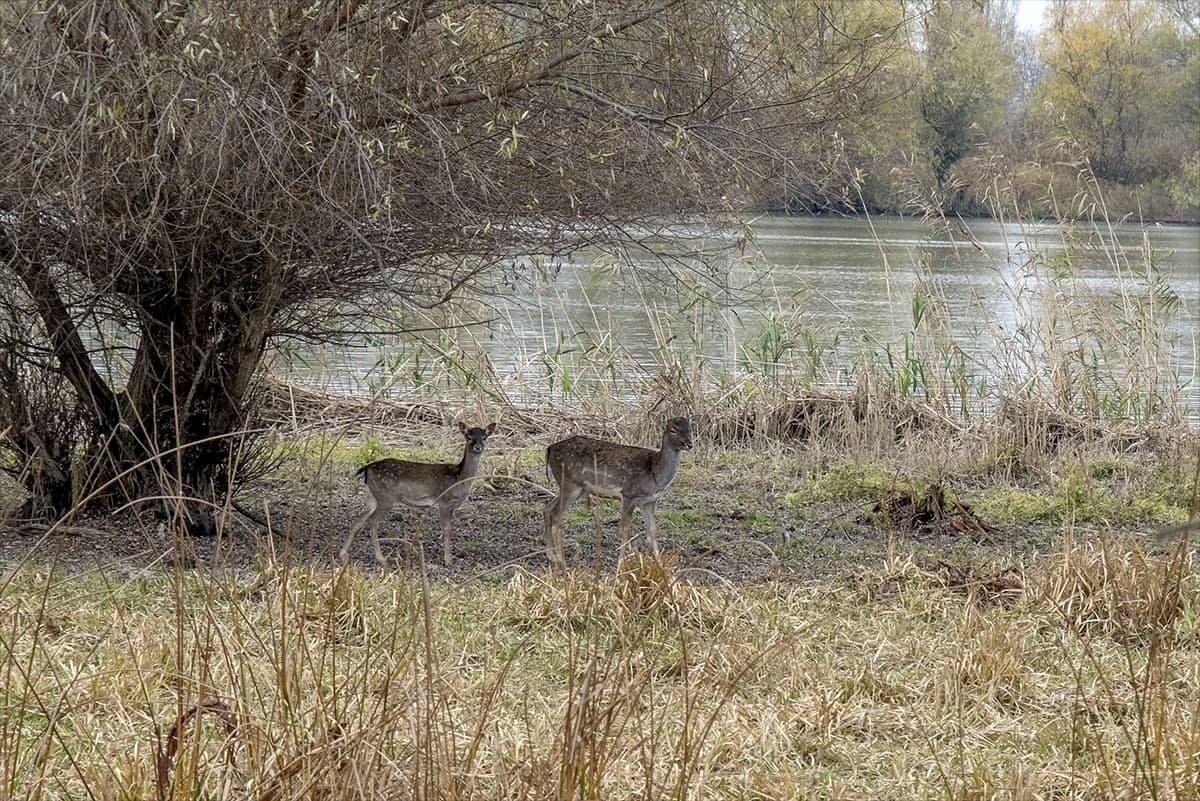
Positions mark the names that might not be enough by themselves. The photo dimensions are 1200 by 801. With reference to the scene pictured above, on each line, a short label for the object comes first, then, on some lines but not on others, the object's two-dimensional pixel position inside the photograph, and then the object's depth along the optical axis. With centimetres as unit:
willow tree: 1315
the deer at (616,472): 1708
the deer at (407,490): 1670
